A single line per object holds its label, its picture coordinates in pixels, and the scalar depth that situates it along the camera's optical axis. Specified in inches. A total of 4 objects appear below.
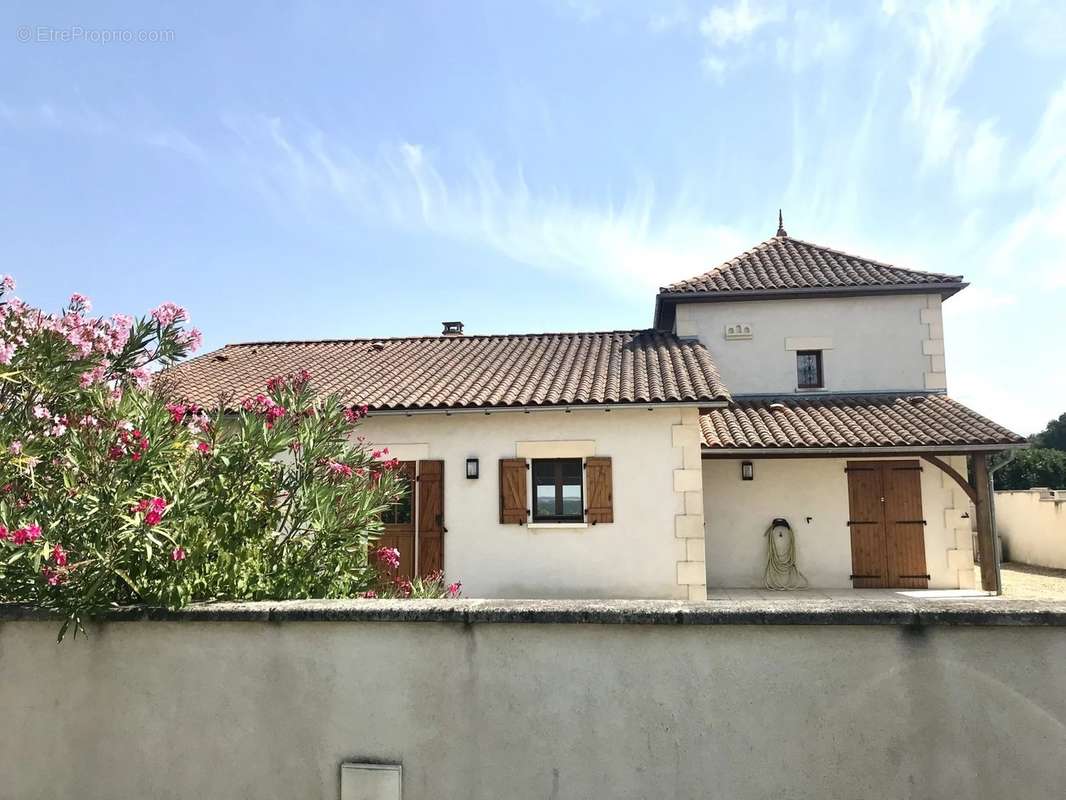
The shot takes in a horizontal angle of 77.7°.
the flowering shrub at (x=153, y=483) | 124.3
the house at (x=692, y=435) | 377.4
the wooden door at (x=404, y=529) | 387.5
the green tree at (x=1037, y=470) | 963.3
